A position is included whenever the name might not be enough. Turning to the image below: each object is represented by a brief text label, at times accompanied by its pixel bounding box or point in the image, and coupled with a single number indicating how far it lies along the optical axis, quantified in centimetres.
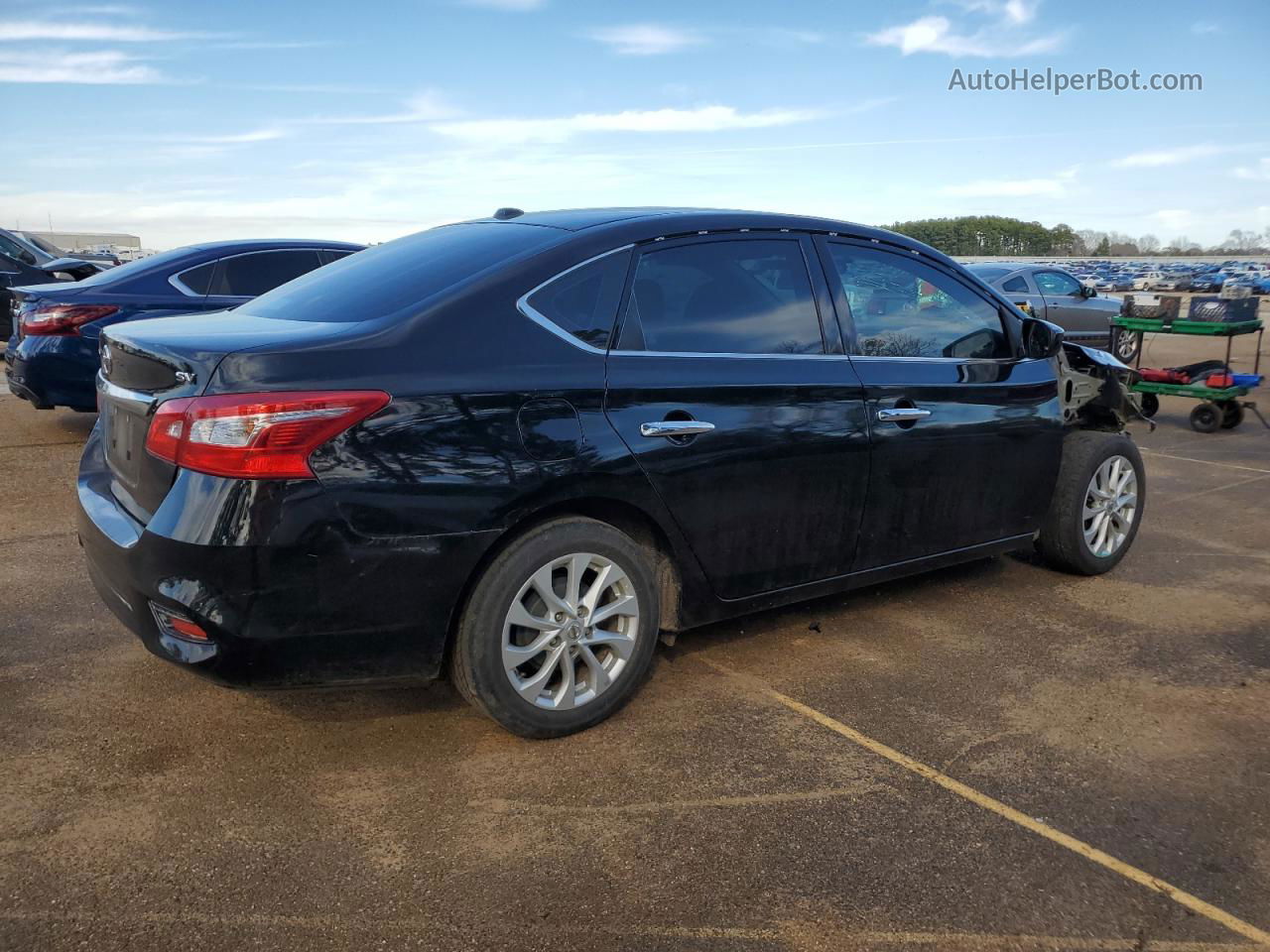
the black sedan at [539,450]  283
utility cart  970
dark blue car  741
